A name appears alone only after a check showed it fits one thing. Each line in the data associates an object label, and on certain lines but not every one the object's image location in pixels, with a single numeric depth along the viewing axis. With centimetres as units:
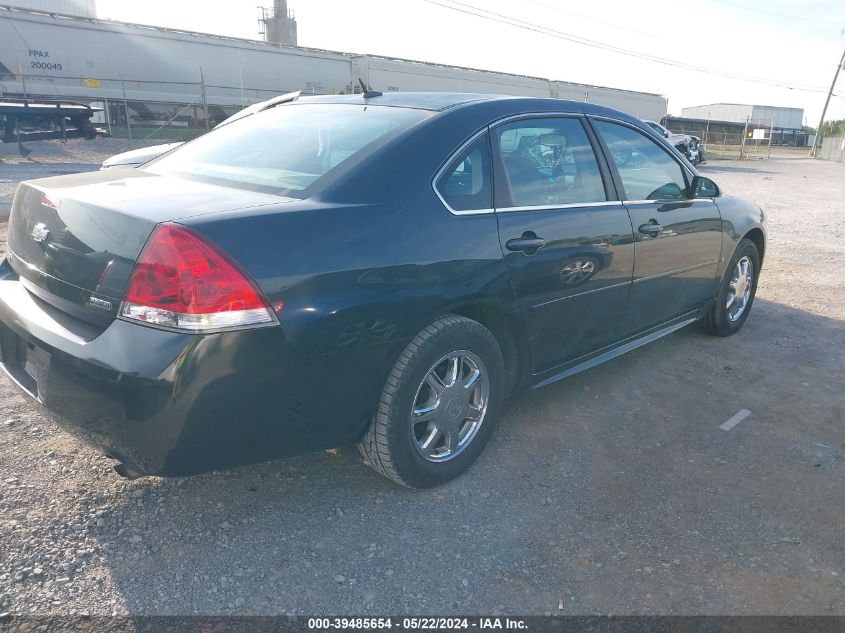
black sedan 214
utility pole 4969
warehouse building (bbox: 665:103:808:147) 6265
